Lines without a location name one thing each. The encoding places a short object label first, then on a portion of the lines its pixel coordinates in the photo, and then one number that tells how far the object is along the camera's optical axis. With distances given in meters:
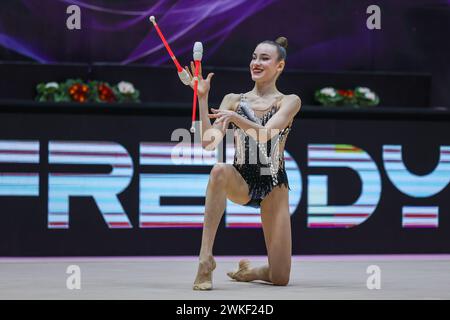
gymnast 12.11
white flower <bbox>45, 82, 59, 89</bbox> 18.94
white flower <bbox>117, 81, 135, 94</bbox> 19.27
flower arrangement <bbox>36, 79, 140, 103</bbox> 18.78
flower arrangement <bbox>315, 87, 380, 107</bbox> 20.28
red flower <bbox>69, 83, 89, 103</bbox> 18.72
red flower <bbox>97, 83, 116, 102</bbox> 18.84
